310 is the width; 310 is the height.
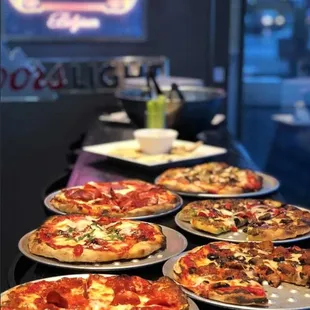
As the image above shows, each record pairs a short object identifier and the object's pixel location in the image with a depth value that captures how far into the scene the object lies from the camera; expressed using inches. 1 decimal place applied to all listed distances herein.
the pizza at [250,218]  56.1
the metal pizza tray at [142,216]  62.0
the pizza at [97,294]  40.9
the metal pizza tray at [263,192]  70.5
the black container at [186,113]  104.9
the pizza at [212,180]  72.1
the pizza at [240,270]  43.2
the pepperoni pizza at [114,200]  62.6
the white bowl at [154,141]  90.6
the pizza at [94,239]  49.3
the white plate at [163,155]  84.9
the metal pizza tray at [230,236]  55.5
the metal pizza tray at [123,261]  48.5
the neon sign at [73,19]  208.4
